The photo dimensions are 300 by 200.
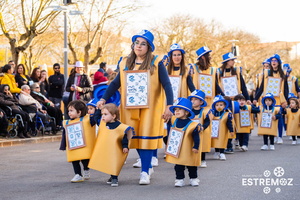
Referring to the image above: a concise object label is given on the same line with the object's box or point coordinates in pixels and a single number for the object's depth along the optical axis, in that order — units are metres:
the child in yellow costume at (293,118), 16.08
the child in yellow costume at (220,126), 12.09
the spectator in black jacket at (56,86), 18.88
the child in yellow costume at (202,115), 9.71
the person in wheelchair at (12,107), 15.67
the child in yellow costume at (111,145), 8.25
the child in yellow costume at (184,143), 8.27
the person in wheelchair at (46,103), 17.50
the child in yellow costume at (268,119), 14.17
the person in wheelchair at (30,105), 16.58
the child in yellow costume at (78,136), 8.77
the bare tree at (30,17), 27.03
